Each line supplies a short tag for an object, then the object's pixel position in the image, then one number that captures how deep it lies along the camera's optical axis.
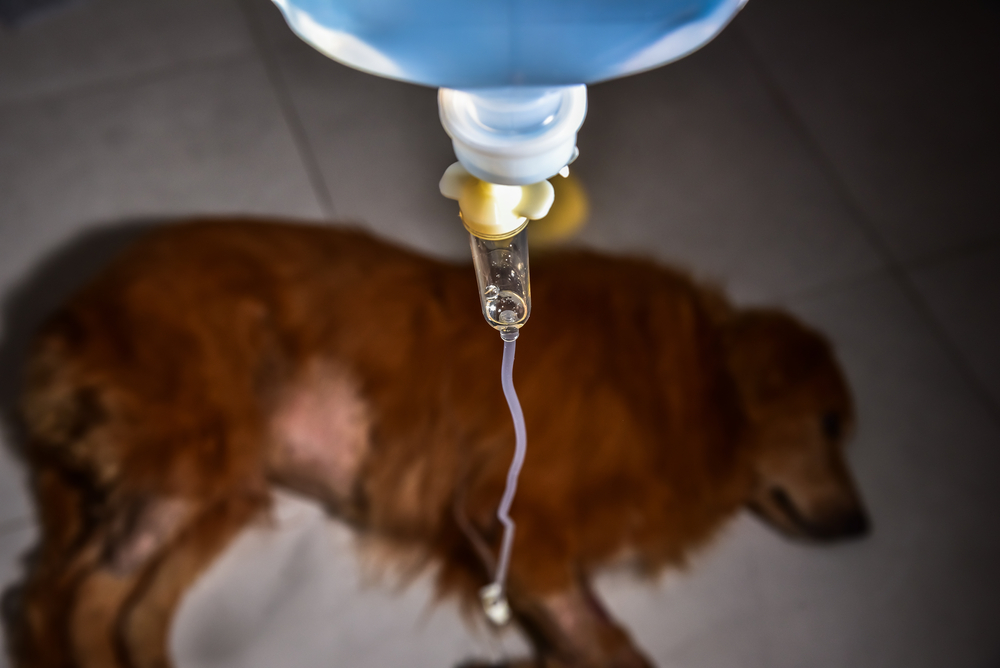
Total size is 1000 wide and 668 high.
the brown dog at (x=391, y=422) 1.08
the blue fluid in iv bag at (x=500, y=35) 0.33
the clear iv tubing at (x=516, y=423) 0.56
